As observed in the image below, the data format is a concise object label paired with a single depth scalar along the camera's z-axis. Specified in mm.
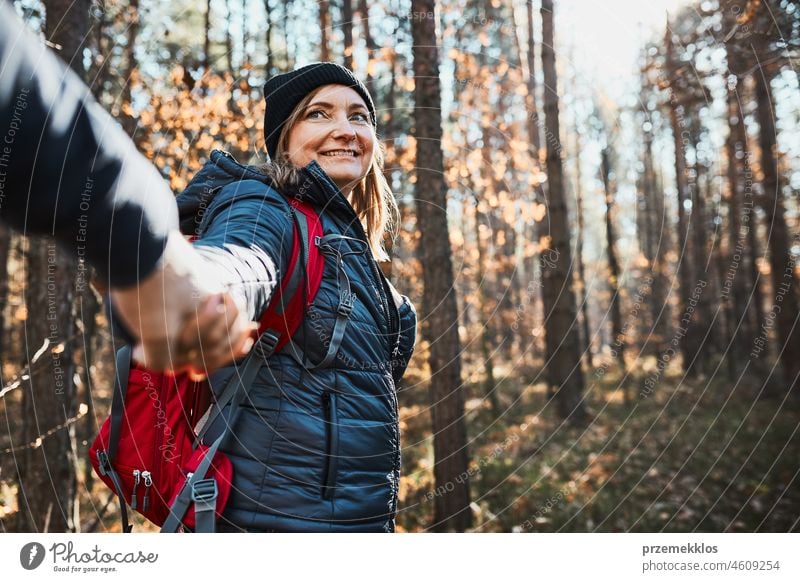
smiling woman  1528
